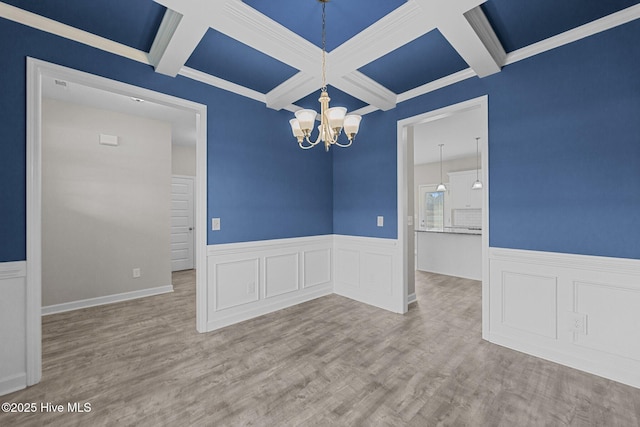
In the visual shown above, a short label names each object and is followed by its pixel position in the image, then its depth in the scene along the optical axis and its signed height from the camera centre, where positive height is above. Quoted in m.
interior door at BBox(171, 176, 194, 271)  6.35 -0.26
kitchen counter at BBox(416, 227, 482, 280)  5.26 -0.84
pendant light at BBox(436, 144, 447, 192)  7.97 +0.73
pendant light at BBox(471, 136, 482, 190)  7.30 +0.93
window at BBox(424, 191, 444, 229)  9.09 +0.09
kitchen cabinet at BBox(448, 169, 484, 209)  7.83 +0.64
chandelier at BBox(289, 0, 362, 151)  2.08 +0.72
